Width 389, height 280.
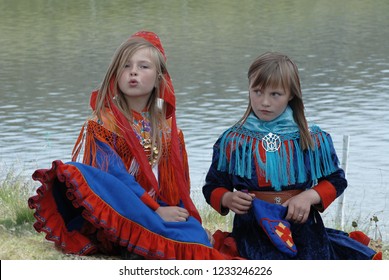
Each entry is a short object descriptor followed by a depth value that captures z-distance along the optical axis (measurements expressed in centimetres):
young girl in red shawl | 850
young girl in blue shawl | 879
